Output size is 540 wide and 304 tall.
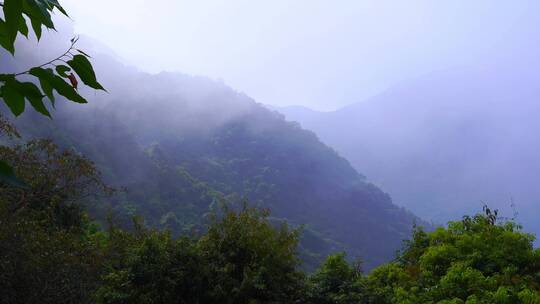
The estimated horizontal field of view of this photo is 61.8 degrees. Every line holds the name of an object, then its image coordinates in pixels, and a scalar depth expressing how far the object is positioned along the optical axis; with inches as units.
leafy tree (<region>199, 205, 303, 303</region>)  308.5
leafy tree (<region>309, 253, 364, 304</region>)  318.0
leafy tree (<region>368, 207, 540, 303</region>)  282.4
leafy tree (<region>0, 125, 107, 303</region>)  250.7
